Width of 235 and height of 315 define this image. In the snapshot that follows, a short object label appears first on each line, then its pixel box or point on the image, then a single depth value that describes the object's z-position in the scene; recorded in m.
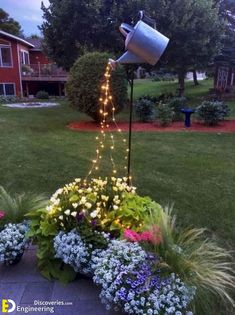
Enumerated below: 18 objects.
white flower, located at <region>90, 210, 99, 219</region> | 2.42
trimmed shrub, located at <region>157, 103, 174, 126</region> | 9.65
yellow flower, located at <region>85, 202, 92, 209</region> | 2.47
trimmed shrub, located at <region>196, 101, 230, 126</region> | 9.57
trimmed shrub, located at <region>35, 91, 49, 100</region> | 21.30
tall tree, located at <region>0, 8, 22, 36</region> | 32.19
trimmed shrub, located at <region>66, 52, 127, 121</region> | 9.47
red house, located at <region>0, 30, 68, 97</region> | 22.25
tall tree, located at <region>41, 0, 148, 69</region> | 13.84
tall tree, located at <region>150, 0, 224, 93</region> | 13.77
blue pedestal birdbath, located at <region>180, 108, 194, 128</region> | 9.45
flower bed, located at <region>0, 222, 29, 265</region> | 2.45
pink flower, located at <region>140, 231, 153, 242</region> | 2.22
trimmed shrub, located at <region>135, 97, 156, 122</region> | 10.09
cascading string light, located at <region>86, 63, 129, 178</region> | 5.71
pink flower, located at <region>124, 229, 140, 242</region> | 2.25
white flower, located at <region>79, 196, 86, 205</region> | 2.50
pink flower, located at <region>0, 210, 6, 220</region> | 2.71
